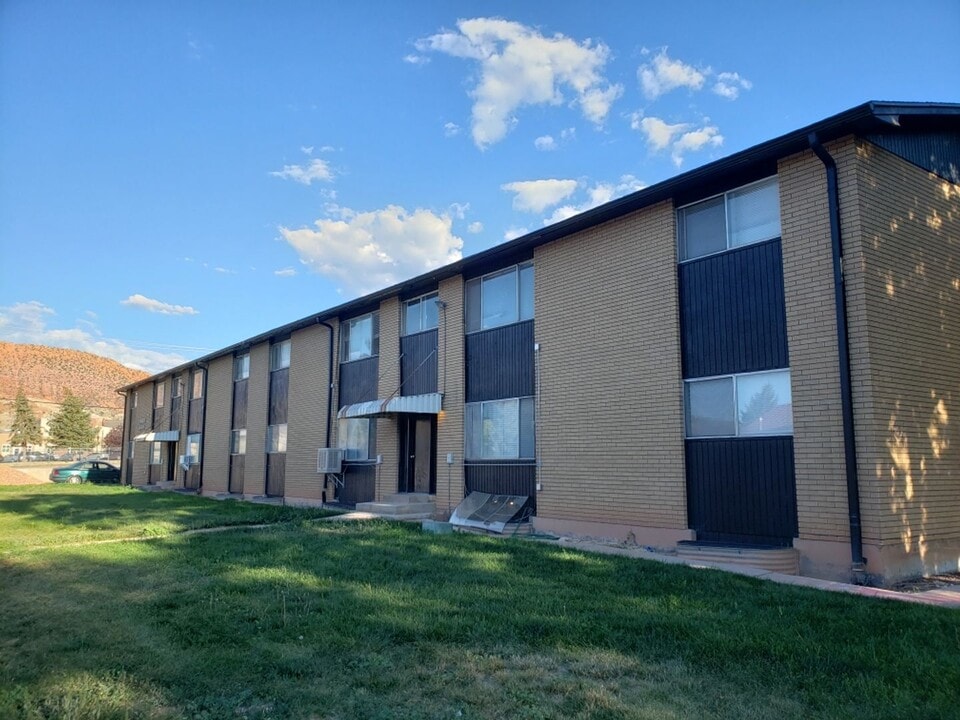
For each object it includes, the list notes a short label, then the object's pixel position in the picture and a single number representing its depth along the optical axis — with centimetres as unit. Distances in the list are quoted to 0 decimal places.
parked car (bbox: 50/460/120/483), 3916
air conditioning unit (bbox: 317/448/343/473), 1983
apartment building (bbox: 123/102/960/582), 921
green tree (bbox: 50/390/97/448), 8562
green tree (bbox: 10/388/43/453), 8606
